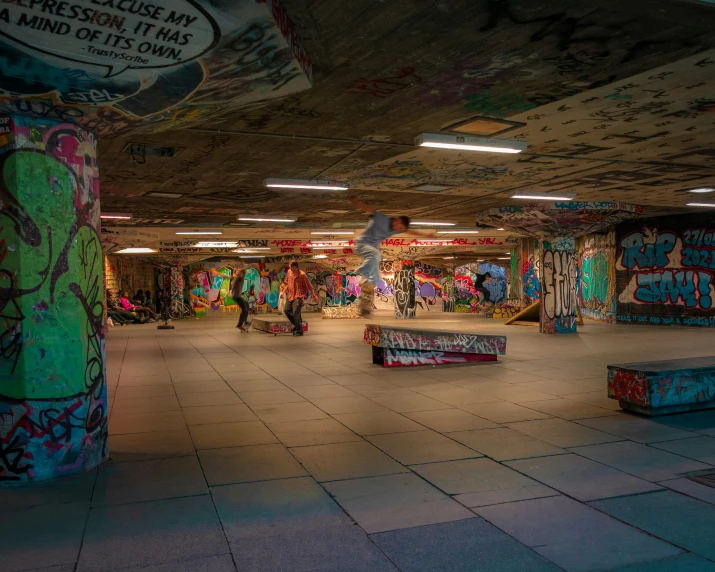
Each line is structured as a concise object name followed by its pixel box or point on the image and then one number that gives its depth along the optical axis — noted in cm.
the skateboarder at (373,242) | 1042
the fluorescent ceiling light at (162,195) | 1445
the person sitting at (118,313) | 2685
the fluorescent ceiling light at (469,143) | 928
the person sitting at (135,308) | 2852
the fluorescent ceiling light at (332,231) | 2343
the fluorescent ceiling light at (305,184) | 1264
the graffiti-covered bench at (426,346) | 1122
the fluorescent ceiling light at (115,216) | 1768
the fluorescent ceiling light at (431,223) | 2152
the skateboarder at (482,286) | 4234
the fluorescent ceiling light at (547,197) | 1556
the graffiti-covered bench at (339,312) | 3120
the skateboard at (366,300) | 1263
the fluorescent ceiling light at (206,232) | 2262
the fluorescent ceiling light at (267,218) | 1881
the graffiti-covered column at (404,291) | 3132
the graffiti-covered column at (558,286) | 1923
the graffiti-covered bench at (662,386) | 684
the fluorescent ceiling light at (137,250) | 2724
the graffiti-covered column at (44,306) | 484
